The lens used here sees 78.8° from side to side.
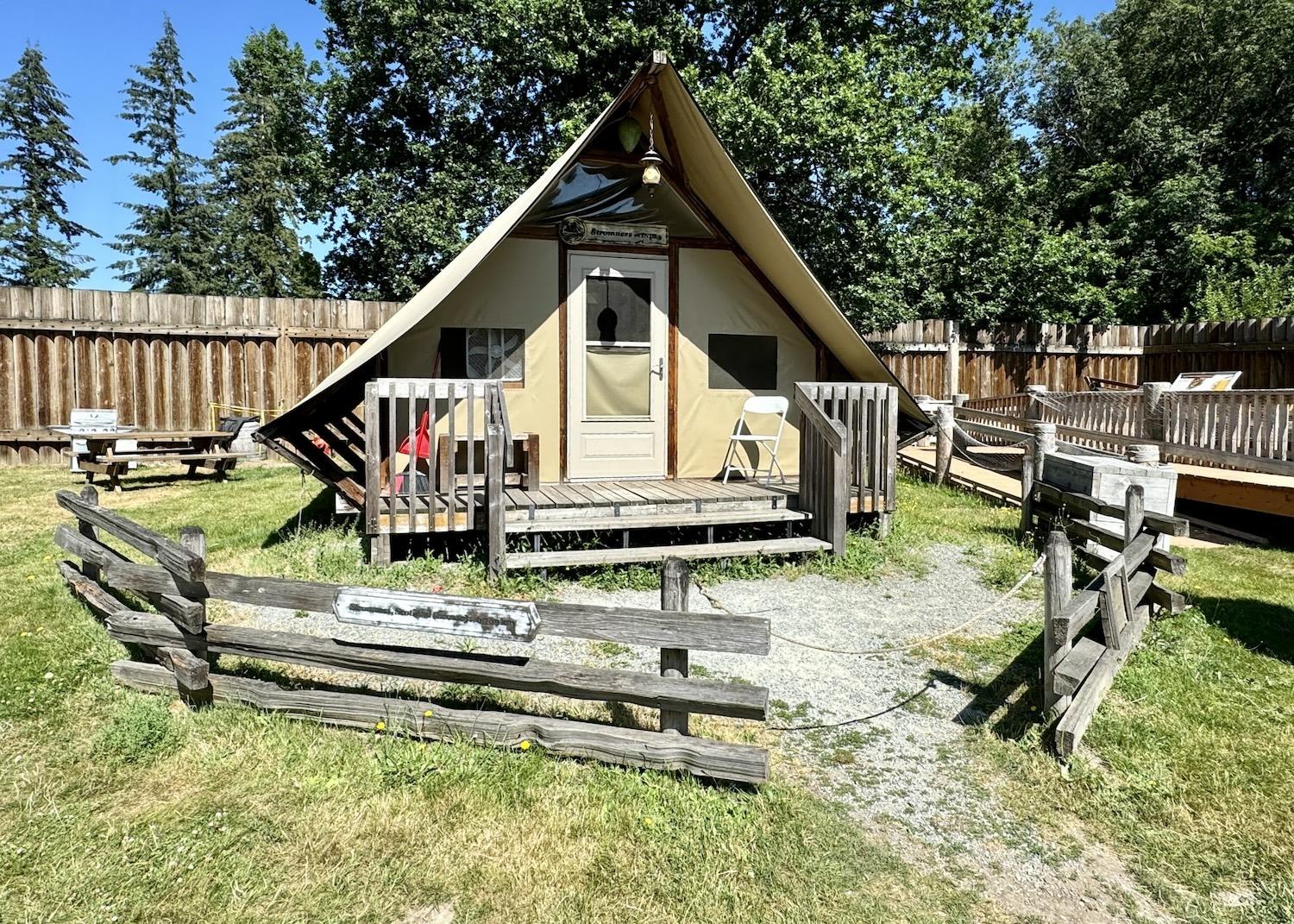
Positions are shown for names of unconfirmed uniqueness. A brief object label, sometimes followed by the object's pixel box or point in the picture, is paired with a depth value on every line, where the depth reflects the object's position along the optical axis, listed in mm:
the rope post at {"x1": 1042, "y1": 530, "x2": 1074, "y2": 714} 3688
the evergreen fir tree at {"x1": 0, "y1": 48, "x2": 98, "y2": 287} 27141
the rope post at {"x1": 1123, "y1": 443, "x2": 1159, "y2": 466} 8086
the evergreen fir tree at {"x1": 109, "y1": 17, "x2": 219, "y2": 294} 29359
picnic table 10023
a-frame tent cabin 6621
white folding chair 8086
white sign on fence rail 3275
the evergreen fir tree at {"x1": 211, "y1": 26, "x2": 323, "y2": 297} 28141
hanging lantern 7251
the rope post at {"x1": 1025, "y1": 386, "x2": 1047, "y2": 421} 12547
